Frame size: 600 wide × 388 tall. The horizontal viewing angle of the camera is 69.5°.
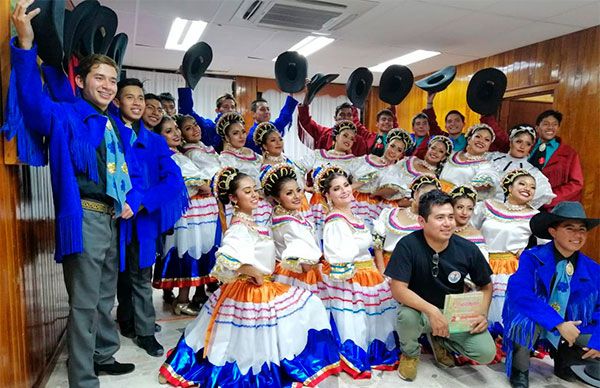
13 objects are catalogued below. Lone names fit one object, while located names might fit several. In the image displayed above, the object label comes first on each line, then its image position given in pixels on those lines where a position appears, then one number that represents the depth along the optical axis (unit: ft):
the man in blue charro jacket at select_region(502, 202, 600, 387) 7.84
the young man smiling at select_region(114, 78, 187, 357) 8.66
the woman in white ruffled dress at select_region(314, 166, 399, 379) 8.55
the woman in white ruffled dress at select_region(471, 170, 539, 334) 9.71
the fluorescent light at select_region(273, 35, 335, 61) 18.67
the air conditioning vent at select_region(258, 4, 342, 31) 14.66
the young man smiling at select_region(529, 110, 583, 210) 13.15
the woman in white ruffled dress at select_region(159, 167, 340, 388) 7.50
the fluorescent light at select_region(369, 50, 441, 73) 20.48
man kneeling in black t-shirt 8.21
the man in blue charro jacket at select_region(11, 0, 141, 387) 6.03
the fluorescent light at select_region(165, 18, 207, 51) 16.87
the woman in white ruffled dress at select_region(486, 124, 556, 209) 11.88
